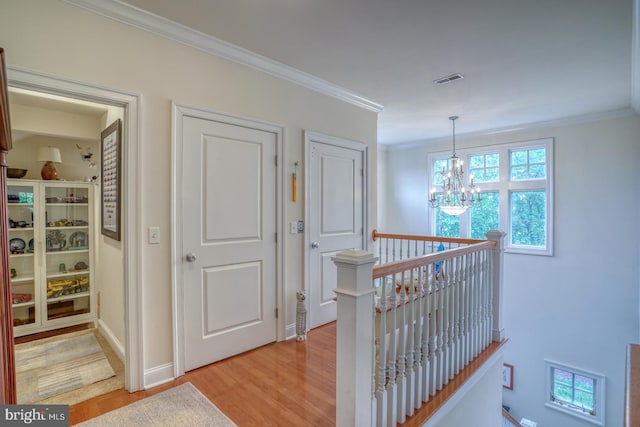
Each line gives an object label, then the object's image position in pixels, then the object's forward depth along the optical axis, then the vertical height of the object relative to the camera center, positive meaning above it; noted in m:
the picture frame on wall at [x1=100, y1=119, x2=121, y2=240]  2.52 +0.27
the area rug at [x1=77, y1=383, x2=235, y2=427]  1.80 -1.23
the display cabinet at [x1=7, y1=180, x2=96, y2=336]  3.38 -0.49
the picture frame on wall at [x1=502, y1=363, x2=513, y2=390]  5.06 -2.73
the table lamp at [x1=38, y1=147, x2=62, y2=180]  3.47 +0.57
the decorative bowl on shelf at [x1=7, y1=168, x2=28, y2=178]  3.28 +0.40
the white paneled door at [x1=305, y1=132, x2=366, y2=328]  3.22 +0.01
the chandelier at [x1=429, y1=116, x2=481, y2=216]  3.78 +0.25
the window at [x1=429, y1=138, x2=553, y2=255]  4.73 +0.25
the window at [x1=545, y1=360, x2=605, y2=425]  4.36 -2.64
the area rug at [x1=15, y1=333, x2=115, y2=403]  2.21 -1.27
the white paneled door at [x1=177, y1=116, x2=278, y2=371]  2.37 -0.23
